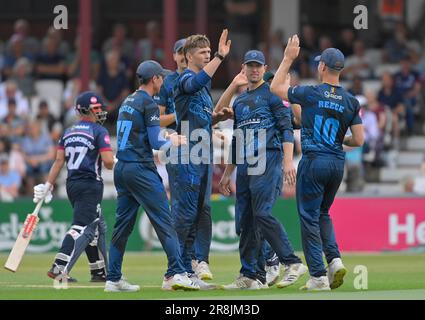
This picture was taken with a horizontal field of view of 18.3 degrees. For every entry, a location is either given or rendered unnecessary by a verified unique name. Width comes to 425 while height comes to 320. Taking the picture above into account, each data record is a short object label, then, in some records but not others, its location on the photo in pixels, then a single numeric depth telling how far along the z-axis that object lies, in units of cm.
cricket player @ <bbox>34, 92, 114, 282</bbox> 1623
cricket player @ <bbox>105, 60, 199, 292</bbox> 1512
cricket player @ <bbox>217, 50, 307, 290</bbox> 1558
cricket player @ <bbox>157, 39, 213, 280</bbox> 1661
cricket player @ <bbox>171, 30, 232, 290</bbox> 1573
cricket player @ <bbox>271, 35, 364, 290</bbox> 1523
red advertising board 2473
